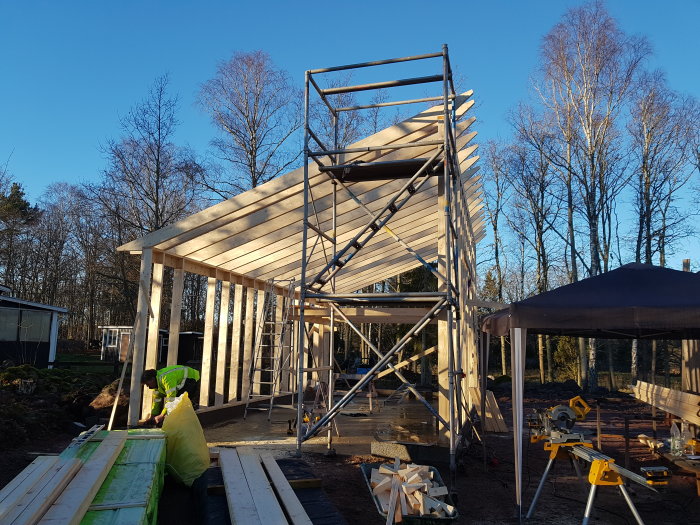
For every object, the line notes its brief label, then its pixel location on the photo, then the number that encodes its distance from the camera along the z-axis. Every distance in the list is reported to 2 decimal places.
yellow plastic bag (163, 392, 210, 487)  5.18
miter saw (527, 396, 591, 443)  4.88
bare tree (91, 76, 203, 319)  20.69
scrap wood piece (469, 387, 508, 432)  10.66
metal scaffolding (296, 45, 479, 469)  7.08
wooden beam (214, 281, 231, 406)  11.11
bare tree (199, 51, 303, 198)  20.91
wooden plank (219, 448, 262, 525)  3.76
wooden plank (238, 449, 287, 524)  3.79
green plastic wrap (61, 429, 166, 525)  3.23
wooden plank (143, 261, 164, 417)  8.80
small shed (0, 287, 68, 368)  20.19
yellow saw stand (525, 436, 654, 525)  3.87
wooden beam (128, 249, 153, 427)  8.32
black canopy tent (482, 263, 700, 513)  4.79
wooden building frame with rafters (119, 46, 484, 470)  7.46
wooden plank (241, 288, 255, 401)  12.24
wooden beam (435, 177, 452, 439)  7.72
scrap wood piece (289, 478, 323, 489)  4.92
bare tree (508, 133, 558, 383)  24.36
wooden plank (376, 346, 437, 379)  7.45
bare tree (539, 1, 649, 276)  20.22
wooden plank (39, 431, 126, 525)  3.03
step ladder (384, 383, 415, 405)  16.07
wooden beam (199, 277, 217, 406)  10.59
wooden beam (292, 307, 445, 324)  8.70
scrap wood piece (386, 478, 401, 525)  3.70
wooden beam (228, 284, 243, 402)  11.80
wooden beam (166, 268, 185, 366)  9.30
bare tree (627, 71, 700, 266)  21.60
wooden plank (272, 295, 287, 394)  11.11
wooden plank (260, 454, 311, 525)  3.86
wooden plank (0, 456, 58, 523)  3.17
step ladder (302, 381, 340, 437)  8.74
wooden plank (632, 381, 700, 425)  6.96
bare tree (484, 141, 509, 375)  26.12
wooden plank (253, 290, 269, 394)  11.66
